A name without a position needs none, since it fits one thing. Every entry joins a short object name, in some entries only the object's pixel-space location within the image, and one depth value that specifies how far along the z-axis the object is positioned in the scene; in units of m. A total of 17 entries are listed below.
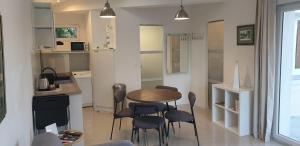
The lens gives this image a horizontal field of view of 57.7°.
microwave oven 6.90
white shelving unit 4.50
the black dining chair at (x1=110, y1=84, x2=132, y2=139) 4.43
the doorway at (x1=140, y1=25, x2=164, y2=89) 6.37
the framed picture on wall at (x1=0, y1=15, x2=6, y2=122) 1.61
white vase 4.70
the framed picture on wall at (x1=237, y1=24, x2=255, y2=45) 4.59
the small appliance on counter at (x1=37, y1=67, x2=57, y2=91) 3.99
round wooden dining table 4.05
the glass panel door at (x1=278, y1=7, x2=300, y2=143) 4.09
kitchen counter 3.73
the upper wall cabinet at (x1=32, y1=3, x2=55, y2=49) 4.28
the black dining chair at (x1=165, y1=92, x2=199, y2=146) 4.09
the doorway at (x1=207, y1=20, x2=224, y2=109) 5.75
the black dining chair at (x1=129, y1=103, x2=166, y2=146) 3.87
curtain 4.07
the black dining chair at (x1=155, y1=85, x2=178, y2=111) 4.68
